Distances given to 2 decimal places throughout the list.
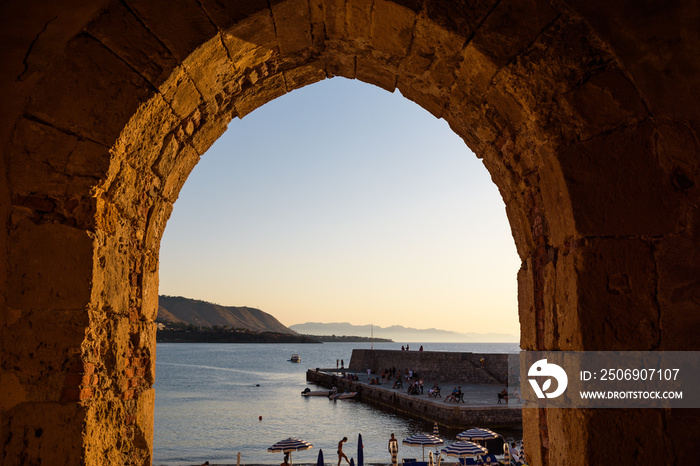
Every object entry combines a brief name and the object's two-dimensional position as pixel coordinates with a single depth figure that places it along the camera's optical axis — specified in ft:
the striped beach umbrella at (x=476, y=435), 56.03
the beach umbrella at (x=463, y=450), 52.16
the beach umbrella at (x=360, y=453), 53.98
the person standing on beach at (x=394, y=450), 51.72
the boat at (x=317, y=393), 157.07
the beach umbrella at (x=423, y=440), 57.77
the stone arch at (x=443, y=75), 9.57
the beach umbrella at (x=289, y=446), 59.21
